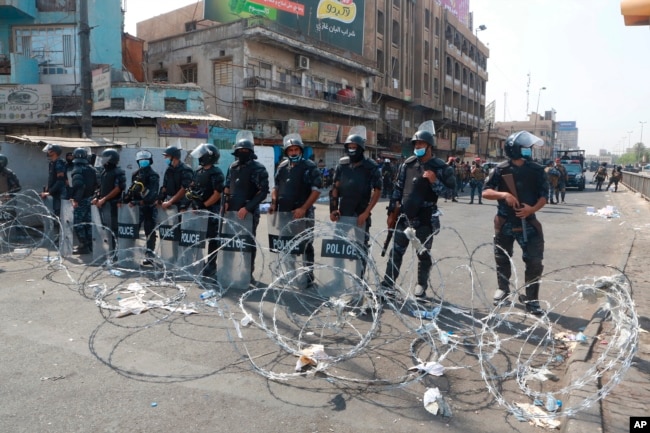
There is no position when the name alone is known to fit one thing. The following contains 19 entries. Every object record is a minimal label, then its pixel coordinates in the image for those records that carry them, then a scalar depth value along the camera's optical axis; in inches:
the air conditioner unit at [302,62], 1040.2
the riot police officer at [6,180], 370.6
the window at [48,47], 744.3
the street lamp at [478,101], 2253.9
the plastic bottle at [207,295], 229.8
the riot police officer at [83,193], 331.6
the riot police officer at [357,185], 224.5
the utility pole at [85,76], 486.0
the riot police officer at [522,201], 205.9
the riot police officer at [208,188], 265.4
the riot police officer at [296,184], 240.5
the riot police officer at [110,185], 305.4
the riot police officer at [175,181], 283.3
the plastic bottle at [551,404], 125.3
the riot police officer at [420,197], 211.9
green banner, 960.9
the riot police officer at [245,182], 248.8
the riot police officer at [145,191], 295.1
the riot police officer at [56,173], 355.6
